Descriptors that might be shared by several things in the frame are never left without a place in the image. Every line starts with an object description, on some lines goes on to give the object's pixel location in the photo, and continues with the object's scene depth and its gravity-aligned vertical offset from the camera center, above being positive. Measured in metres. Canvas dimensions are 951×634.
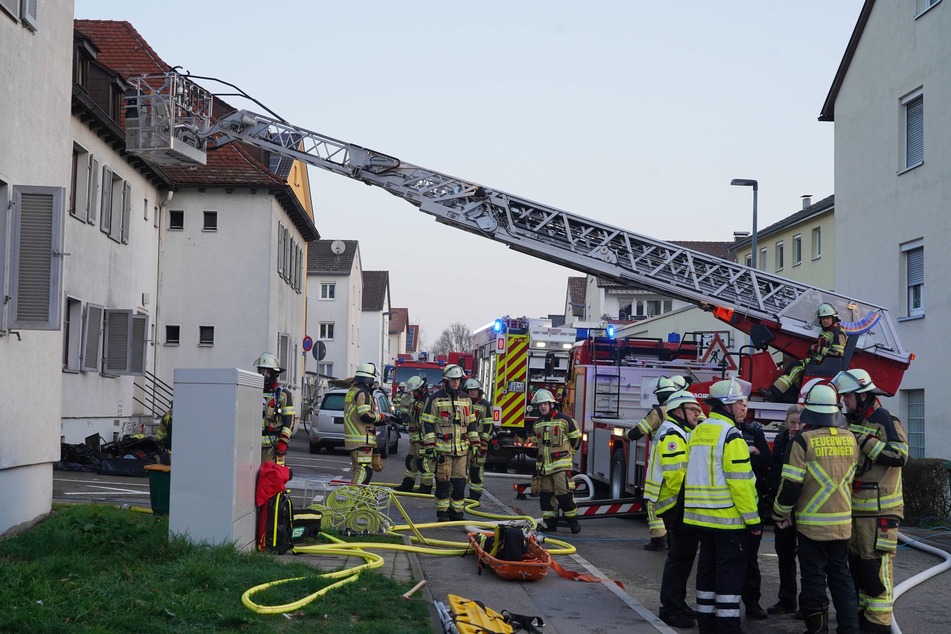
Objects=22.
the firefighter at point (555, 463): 12.86 -1.16
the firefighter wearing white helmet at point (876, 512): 7.99 -1.02
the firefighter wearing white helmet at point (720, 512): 7.59 -1.00
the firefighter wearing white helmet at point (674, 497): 8.19 -1.00
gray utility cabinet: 8.76 -0.81
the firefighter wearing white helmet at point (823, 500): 7.70 -0.91
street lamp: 24.52 +4.12
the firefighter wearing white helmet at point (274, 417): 11.48 -0.63
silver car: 25.84 -1.54
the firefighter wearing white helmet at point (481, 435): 14.81 -1.00
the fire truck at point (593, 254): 14.98 +1.59
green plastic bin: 10.23 -1.24
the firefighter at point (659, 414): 11.95 -0.52
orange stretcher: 9.41 -1.72
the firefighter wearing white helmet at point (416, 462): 15.89 -1.52
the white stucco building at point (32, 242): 10.05 +0.99
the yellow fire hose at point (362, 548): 7.15 -1.66
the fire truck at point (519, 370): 22.97 -0.15
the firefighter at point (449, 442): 13.18 -0.97
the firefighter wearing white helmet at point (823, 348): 13.89 +0.28
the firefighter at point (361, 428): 12.83 -0.81
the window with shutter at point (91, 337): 20.41 +0.27
